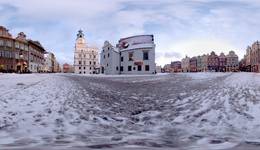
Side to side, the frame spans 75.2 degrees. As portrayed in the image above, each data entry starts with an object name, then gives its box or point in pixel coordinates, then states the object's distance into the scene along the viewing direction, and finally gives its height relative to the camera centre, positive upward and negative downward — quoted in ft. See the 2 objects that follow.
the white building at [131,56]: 122.47 +13.16
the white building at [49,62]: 276.45 +20.74
